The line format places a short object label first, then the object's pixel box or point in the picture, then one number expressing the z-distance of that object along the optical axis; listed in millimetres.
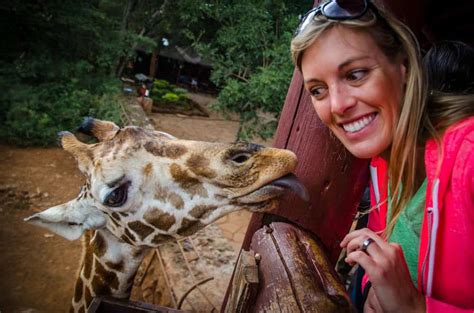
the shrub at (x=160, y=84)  17750
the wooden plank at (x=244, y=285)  961
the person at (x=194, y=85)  21219
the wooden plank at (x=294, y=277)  900
